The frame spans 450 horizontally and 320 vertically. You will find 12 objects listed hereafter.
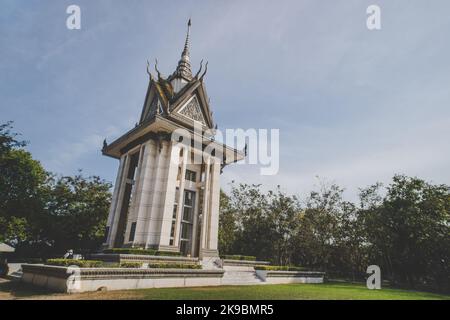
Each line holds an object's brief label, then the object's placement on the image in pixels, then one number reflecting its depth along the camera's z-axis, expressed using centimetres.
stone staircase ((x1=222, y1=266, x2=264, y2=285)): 1658
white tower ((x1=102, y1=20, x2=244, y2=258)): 2261
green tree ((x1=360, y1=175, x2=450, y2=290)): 2667
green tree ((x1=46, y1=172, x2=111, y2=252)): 2878
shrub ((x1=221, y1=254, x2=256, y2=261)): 2395
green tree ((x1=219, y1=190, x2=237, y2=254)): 3656
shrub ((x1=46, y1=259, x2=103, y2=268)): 1209
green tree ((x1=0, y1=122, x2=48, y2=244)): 2462
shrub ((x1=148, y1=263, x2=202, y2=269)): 1480
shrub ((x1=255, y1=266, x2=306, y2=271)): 2002
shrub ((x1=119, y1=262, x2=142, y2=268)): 1334
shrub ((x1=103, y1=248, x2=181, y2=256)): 1839
